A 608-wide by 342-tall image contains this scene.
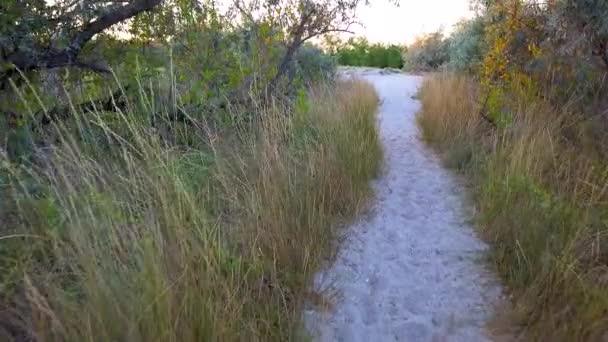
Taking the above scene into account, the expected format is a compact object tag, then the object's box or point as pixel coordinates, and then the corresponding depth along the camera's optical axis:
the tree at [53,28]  3.74
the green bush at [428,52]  17.55
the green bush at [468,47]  9.89
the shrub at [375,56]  22.62
